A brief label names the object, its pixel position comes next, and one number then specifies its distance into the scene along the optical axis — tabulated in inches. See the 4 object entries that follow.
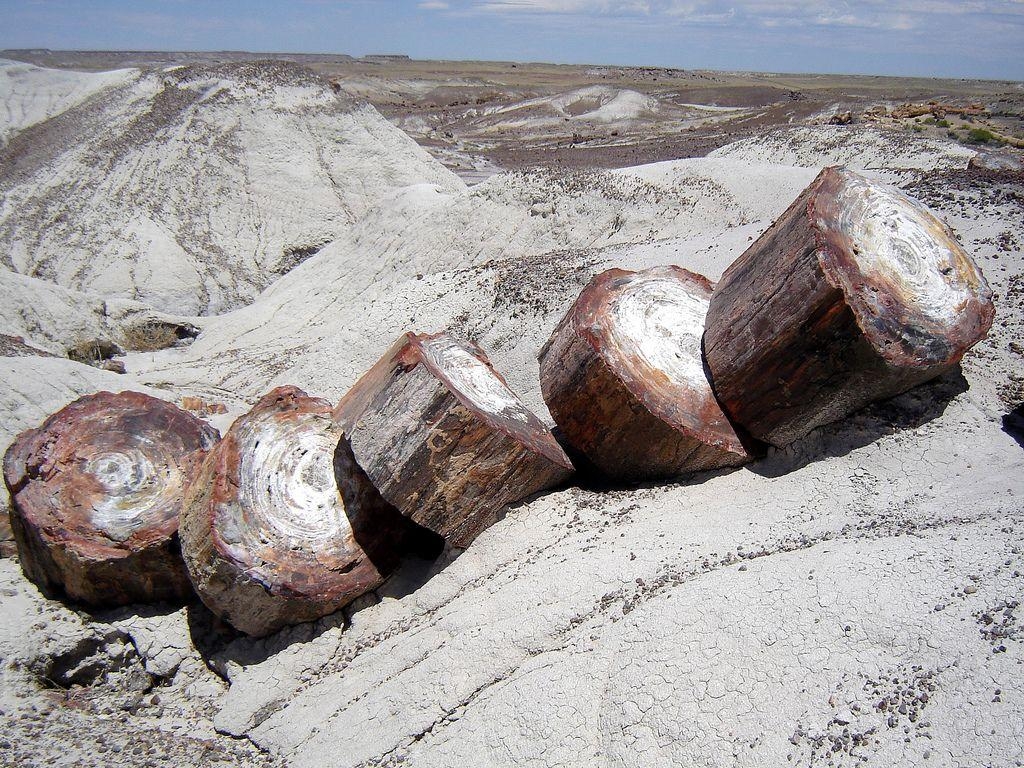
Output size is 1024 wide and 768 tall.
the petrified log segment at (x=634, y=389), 157.2
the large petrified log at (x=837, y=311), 144.3
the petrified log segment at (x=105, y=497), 170.9
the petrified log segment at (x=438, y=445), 149.3
